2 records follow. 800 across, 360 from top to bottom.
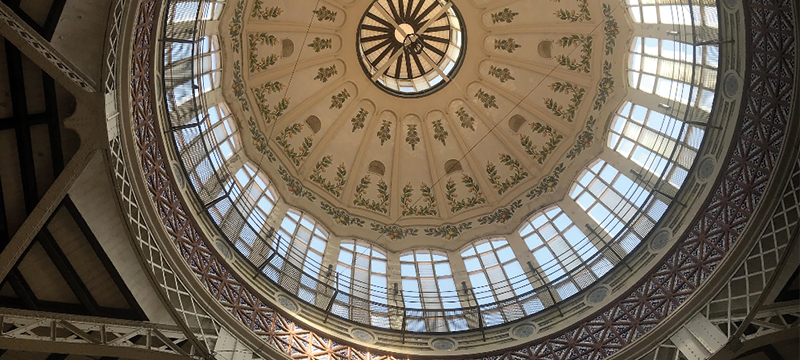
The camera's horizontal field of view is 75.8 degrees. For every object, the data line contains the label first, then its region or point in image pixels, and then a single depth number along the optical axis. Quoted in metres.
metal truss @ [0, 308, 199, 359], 10.77
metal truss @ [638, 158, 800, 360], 11.72
